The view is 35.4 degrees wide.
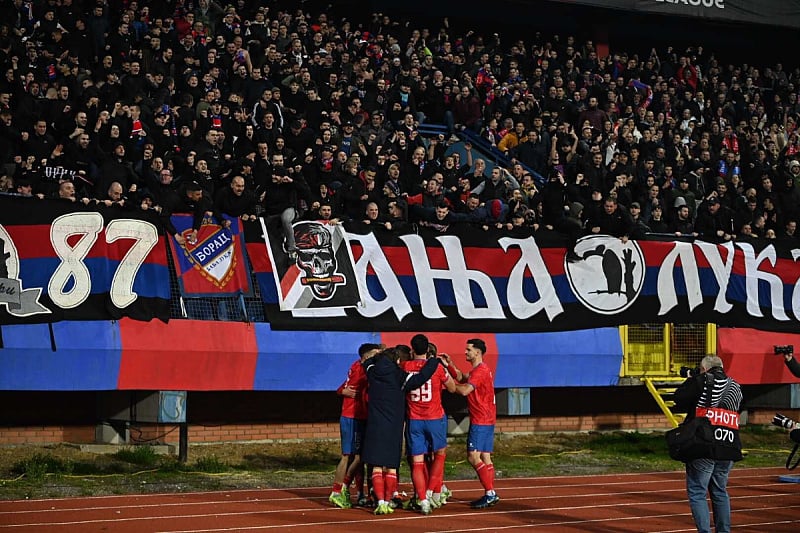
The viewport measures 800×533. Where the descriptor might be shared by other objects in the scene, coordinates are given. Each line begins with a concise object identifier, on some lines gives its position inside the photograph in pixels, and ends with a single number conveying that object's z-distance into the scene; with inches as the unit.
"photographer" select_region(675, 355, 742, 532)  423.5
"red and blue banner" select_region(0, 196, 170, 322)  577.0
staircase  754.2
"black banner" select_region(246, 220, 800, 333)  678.5
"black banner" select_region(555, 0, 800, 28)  1125.1
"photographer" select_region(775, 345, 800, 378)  491.2
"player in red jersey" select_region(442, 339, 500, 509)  551.5
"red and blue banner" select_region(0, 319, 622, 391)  584.4
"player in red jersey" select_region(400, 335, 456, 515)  532.7
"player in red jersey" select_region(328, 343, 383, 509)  542.6
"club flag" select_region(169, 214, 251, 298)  625.9
